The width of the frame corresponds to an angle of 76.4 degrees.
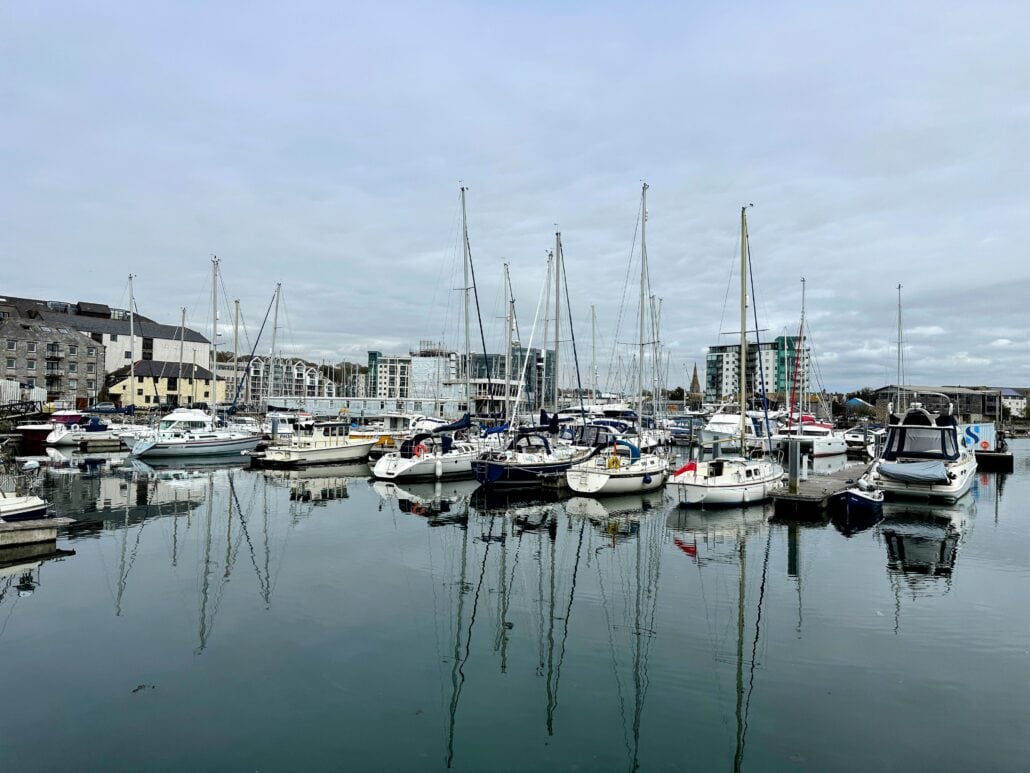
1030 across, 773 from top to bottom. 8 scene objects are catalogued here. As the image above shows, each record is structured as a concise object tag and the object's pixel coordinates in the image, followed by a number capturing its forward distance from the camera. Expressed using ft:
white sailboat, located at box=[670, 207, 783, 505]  90.74
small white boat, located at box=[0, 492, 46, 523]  63.36
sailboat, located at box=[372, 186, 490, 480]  118.73
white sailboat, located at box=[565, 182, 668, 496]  101.60
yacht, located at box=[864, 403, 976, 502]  97.81
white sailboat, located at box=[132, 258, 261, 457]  152.35
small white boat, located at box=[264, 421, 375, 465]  143.23
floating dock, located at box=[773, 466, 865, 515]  88.63
